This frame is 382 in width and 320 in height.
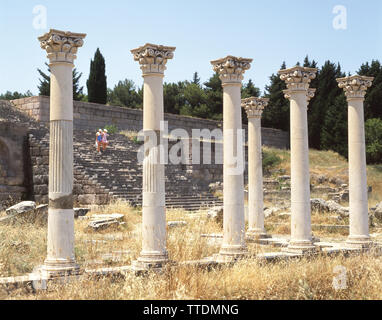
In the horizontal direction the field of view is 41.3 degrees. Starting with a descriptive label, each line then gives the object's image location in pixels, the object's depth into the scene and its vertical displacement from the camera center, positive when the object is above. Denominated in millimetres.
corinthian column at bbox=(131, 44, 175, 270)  10750 +987
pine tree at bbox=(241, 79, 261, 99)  54500 +11016
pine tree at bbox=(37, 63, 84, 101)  45688 +9602
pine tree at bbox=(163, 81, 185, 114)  61438 +11229
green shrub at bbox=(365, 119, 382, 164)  45406 +4310
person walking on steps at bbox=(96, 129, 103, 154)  31386 +3113
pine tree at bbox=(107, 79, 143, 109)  62816 +12056
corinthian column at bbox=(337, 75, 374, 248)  14602 +753
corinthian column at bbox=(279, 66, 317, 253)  13414 +836
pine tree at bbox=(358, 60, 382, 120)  49750 +8682
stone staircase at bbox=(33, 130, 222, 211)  27156 +996
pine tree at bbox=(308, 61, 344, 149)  51750 +9272
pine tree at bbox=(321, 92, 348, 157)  48166 +5772
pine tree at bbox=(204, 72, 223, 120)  55000 +9938
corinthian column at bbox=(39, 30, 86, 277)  9930 +1060
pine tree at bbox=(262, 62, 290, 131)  53656 +8286
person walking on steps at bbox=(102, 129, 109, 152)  31344 +3106
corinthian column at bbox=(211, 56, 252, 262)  12227 +1178
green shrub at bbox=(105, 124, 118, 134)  36859 +4537
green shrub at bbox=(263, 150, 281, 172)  42125 +2230
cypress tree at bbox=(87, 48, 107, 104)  44688 +9442
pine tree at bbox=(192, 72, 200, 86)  68075 +14900
